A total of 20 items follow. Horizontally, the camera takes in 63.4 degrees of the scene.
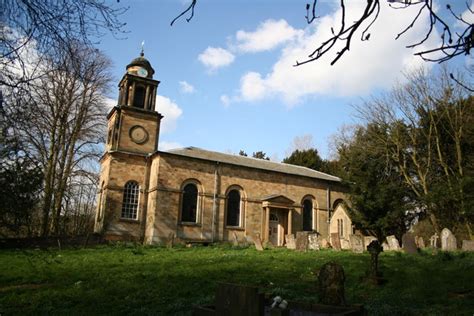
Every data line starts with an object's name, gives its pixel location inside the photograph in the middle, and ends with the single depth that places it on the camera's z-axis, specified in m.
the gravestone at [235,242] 22.14
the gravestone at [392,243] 18.50
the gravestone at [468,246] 16.08
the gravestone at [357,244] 17.44
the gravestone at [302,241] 18.23
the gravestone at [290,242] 20.20
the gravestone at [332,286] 6.68
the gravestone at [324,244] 20.77
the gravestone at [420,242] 19.17
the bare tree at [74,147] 21.77
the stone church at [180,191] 24.28
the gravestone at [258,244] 19.33
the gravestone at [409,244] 15.57
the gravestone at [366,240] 18.70
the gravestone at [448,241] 16.61
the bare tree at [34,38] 4.48
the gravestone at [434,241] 19.62
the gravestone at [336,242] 18.47
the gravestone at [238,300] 4.61
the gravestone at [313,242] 19.39
